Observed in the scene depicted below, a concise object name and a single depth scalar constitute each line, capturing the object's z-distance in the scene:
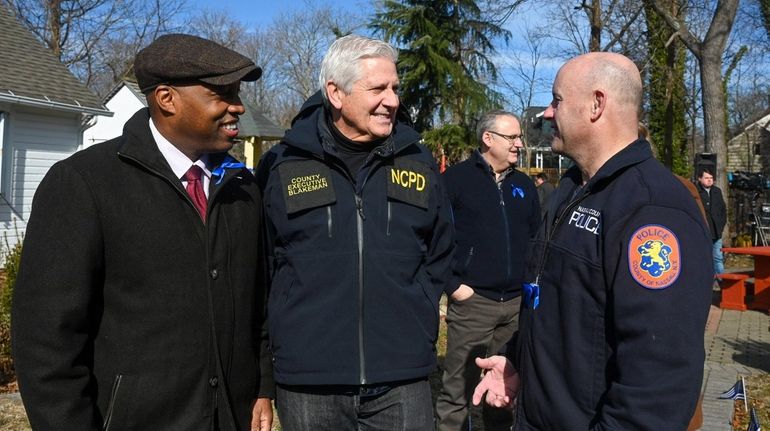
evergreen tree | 21.88
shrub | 6.12
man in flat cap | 2.07
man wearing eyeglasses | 4.61
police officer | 1.80
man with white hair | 2.57
